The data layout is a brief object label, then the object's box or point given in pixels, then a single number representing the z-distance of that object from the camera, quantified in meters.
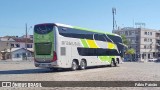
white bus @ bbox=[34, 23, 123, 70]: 18.81
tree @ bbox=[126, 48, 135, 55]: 72.51
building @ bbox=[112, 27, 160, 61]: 80.52
